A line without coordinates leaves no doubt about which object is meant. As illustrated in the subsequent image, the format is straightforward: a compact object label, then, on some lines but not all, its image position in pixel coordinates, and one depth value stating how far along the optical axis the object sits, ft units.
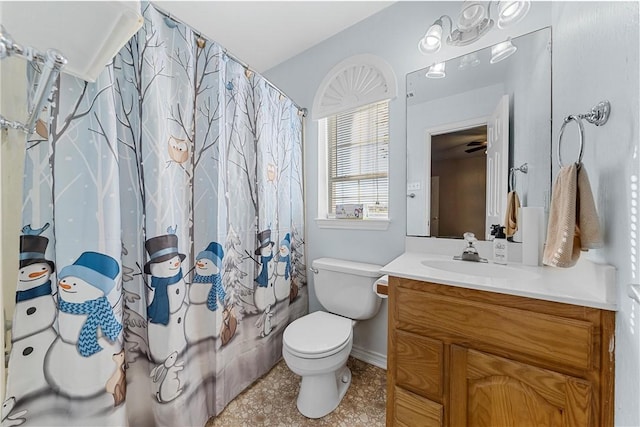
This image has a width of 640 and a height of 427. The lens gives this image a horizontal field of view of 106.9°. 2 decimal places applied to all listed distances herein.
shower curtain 2.56
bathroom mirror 3.85
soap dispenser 3.84
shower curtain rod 3.32
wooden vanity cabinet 2.21
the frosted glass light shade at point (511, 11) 3.59
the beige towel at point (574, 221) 2.29
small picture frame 5.71
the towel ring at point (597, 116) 2.26
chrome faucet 4.00
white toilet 4.03
